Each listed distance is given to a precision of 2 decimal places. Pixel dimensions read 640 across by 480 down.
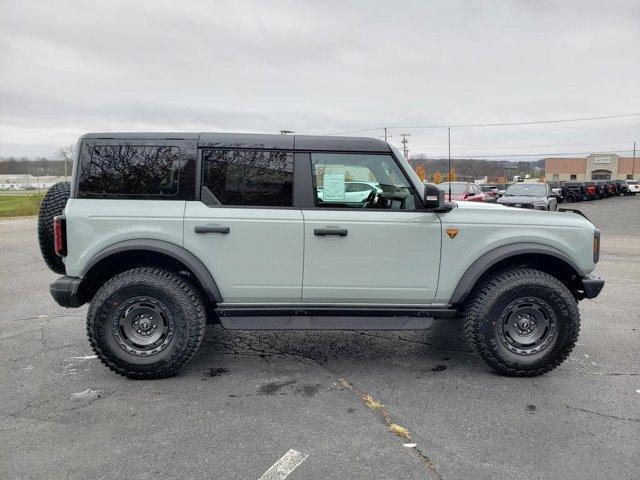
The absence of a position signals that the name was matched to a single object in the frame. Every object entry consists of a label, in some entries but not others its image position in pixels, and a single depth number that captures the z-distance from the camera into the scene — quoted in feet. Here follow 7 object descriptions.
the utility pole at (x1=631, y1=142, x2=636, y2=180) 300.40
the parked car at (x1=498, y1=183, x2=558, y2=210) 58.18
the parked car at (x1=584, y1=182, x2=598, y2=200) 120.08
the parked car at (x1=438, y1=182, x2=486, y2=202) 62.18
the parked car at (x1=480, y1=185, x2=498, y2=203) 98.58
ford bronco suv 12.12
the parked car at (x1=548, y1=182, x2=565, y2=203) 110.12
